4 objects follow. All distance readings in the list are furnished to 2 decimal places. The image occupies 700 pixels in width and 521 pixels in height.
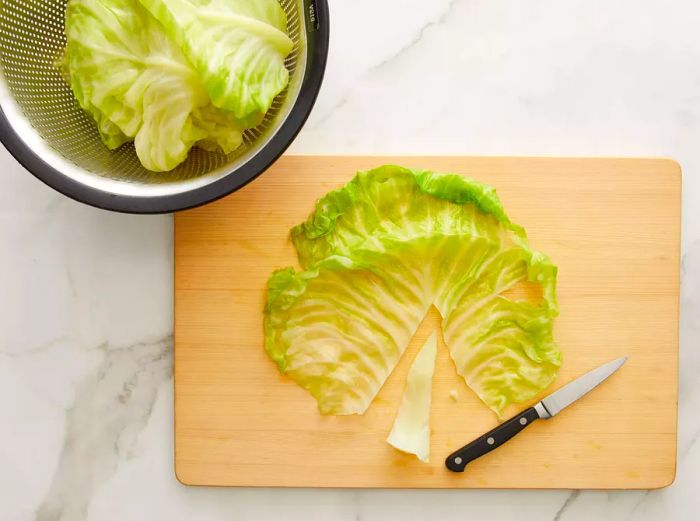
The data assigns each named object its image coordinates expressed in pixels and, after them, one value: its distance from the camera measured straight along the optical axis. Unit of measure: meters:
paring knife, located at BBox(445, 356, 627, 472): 1.47
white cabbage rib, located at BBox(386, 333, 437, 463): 1.48
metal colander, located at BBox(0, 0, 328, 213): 1.23
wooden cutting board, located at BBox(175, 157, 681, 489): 1.50
